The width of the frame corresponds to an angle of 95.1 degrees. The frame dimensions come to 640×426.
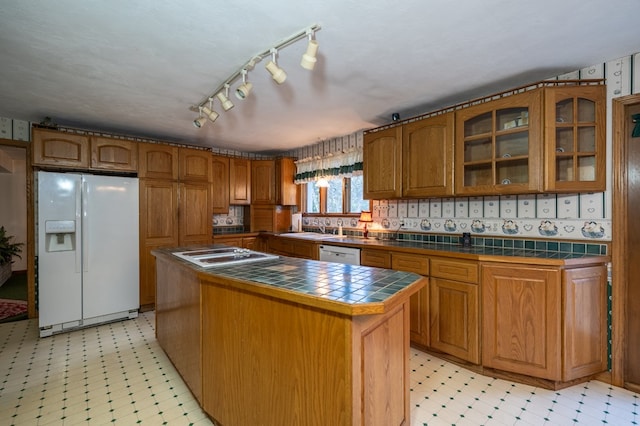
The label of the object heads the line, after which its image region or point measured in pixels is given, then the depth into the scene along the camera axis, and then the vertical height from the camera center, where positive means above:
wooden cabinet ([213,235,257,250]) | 4.32 -0.44
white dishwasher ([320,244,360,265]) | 3.17 -0.49
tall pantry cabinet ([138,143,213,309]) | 3.57 +0.14
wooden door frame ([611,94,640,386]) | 2.07 -0.21
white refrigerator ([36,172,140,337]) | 2.91 -0.41
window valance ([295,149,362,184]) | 3.89 +0.65
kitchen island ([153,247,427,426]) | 1.17 -0.61
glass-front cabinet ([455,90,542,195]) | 2.19 +0.53
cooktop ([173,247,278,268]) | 1.93 -0.33
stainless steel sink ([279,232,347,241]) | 3.85 -0.34
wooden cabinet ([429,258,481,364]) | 2.25 -0.78
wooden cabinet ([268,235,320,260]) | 3.73 -0.50
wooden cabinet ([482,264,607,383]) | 2.00 -0.77
